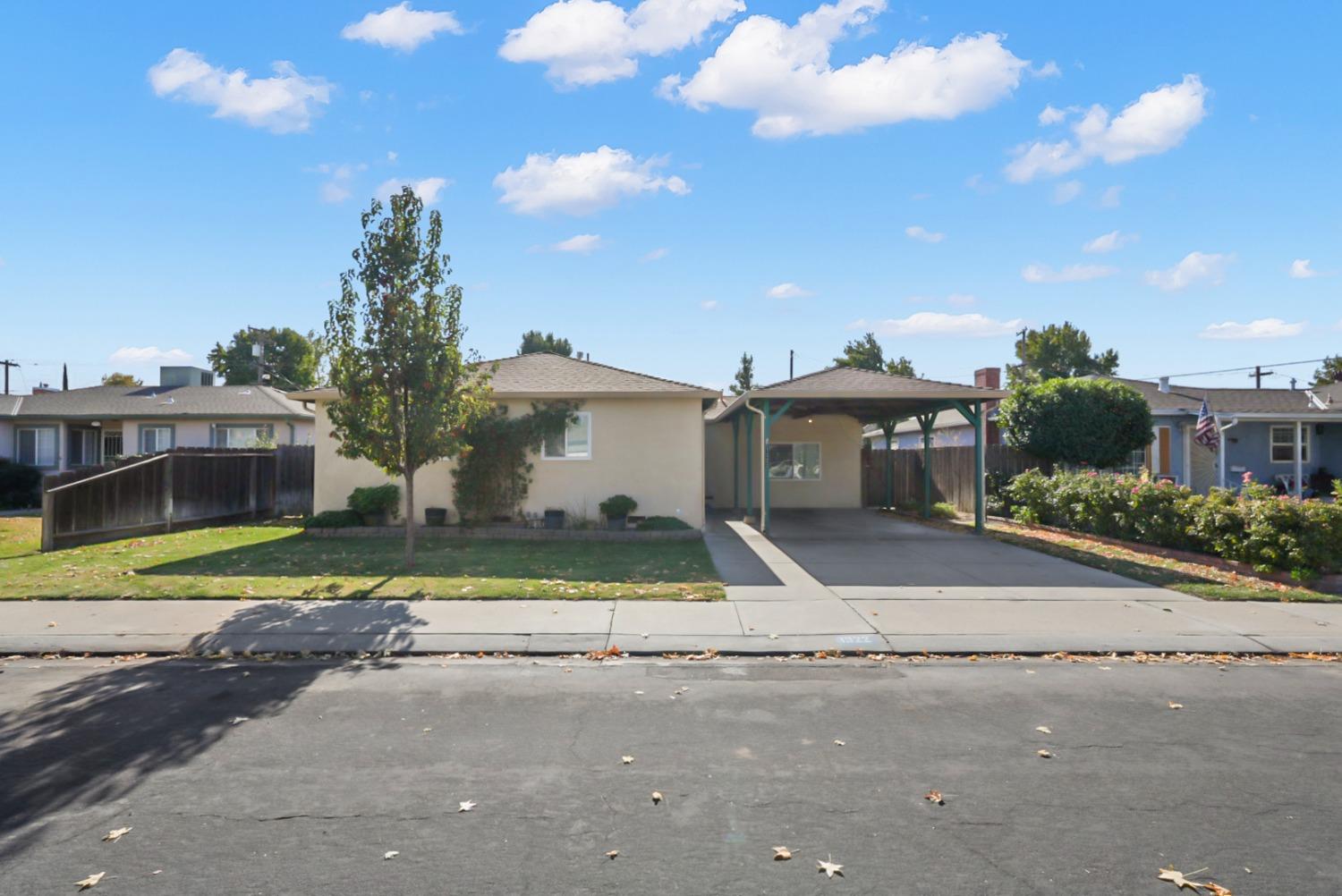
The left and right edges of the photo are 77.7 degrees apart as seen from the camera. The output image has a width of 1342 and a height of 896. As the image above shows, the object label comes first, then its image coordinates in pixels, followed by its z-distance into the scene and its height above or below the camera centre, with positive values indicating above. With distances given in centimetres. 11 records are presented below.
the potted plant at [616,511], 1695 -80
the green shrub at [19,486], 2525 -30
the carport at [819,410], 1695 +150
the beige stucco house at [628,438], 1723 +71
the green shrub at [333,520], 1659 -91
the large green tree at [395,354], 1203 +173
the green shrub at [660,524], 1679 -107
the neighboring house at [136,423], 2669 +171
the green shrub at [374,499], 1689 -52
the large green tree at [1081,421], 2156 +127
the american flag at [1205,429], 2166 +102
